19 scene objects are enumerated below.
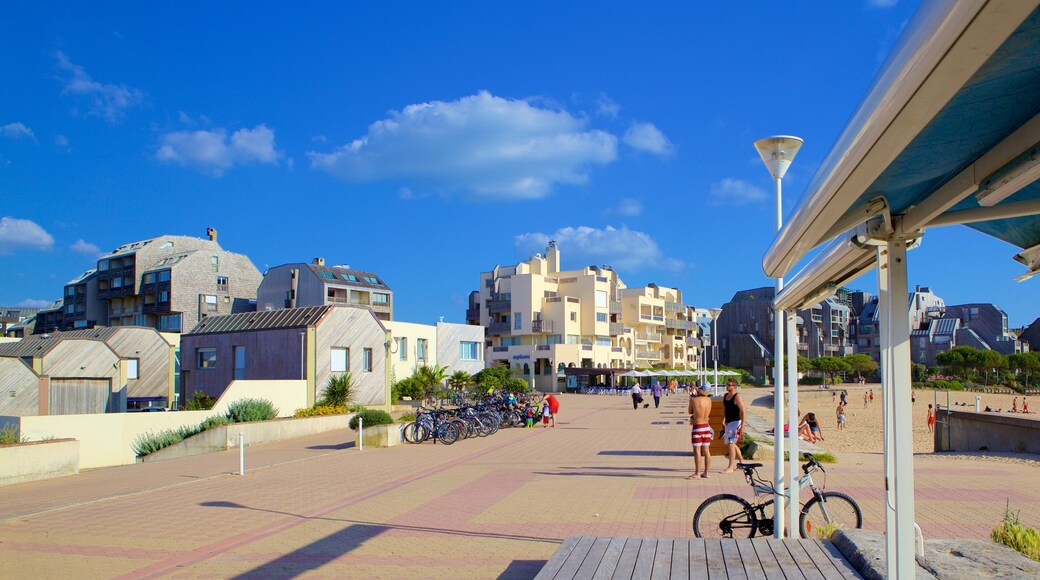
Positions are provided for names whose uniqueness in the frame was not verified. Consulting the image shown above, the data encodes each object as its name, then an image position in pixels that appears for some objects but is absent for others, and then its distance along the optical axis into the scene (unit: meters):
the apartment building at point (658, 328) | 90.88
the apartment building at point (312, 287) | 67.69
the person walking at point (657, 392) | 42.12
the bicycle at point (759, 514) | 7.29
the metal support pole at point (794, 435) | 6.81
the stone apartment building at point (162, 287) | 71.25
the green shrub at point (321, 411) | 27.38
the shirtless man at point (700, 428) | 12.73
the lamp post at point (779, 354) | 6.94
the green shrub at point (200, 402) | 27.67
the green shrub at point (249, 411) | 23.64
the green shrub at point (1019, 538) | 5.94
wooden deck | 5.01
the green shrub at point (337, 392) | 29.91
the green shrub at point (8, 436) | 15.54
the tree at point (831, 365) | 87.62
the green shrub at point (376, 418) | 22.52
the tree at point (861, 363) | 90.50
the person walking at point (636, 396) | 40.90
